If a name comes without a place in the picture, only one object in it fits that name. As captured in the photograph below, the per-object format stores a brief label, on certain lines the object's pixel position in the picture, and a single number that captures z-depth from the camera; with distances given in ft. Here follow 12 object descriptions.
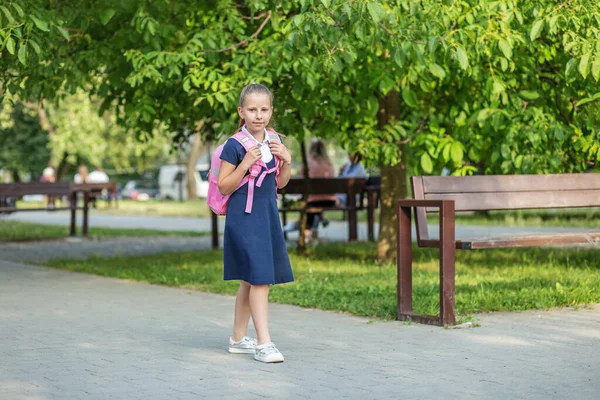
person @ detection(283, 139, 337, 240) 52.29
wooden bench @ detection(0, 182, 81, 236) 56.85
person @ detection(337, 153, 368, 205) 58.03
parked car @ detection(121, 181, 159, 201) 204.44
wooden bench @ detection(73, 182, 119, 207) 61.75
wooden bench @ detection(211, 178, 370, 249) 46.00
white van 198.18
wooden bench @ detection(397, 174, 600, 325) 23.82
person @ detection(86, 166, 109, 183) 126.11
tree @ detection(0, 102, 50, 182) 192.85
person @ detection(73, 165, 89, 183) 121.80
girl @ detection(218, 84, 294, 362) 19.86
